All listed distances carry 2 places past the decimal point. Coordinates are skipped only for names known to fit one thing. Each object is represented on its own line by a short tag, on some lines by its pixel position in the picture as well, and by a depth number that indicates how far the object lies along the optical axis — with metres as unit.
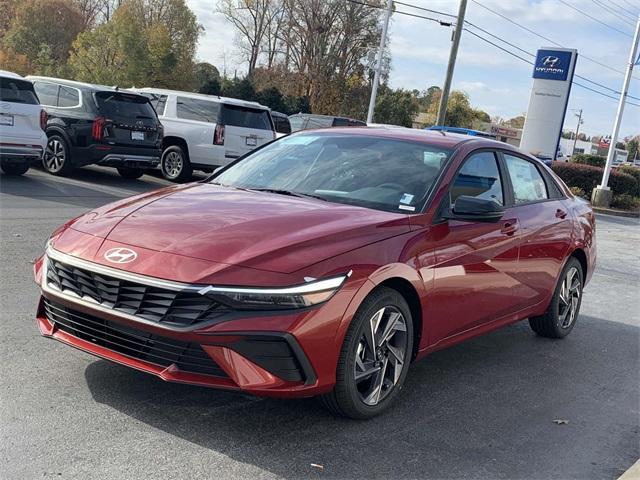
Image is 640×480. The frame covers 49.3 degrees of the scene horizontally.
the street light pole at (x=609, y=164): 24.34
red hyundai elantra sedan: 3.34
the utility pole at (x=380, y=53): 32.19
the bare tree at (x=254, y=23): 58.25
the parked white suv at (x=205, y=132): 14.94
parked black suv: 13.23
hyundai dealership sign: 32.34
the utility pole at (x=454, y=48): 27.62
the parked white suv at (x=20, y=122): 11.66
